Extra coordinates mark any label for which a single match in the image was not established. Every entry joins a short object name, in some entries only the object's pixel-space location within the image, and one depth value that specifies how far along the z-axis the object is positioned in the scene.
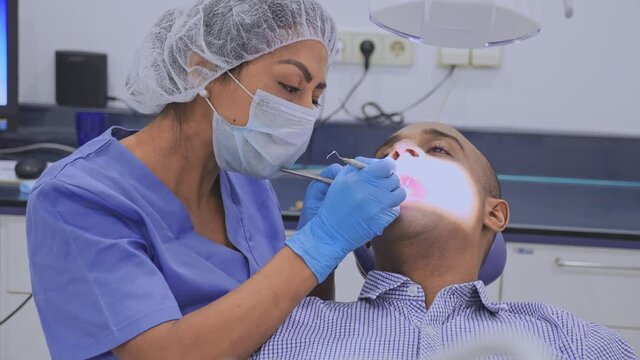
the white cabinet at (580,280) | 2.16
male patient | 1.45
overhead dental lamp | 1.41
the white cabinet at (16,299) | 2.29
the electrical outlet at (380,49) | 2.72
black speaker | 2.78
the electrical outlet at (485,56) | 2.71
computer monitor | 2.59
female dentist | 1.27
